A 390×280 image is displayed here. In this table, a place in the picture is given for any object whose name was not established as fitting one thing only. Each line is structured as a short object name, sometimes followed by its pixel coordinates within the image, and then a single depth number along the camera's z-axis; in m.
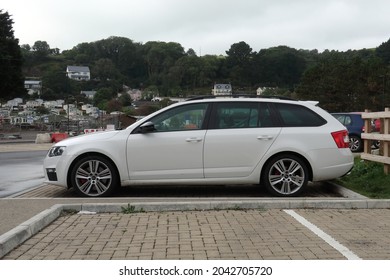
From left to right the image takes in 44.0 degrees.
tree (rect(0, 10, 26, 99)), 58.12
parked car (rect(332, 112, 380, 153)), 17.55
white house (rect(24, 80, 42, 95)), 131.60
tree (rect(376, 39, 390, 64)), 86.80
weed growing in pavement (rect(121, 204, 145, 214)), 6.30
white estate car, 7.40
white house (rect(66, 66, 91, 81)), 126.91
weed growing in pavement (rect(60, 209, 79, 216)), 6.23
